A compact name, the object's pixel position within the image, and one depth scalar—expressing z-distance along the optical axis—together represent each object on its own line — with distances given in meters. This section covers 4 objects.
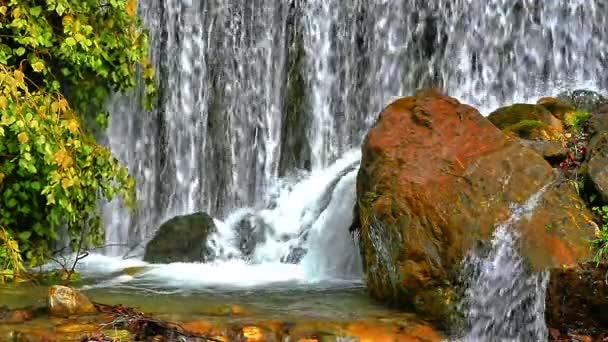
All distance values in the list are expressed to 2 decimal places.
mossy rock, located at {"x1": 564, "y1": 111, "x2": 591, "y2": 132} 7.84
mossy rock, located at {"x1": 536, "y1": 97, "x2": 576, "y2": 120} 8.61
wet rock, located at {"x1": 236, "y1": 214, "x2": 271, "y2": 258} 9.12
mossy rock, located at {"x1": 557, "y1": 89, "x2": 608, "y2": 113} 9.32
